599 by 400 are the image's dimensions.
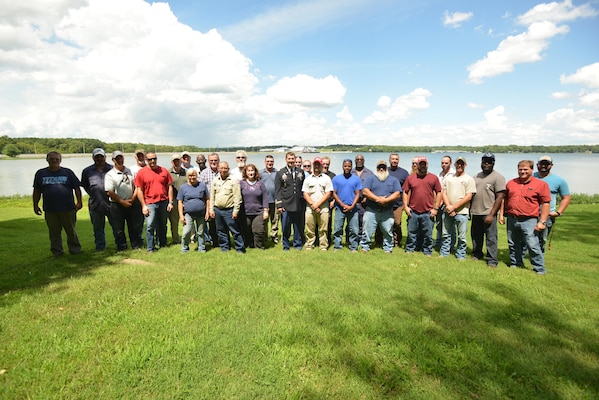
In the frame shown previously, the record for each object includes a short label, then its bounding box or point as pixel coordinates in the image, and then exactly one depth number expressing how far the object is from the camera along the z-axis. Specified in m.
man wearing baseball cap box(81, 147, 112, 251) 7.51
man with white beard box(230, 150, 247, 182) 8.30
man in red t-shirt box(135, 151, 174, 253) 7.52
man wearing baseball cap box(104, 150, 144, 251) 7.30
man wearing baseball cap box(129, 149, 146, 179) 8.28
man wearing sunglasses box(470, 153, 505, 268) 6.95
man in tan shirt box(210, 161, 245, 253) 7.55
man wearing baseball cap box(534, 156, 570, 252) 7.09
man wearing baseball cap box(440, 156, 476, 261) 7.16
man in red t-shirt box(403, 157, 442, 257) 7.55
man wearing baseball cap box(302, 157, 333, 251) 7.99
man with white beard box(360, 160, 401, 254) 7.84
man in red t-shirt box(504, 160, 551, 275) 6.51
